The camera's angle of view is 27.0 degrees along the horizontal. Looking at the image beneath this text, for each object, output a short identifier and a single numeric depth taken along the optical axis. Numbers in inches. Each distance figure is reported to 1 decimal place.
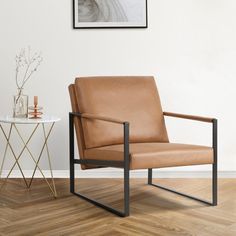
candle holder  138.3
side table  130.6
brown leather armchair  116.0
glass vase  139.1
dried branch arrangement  159.3
